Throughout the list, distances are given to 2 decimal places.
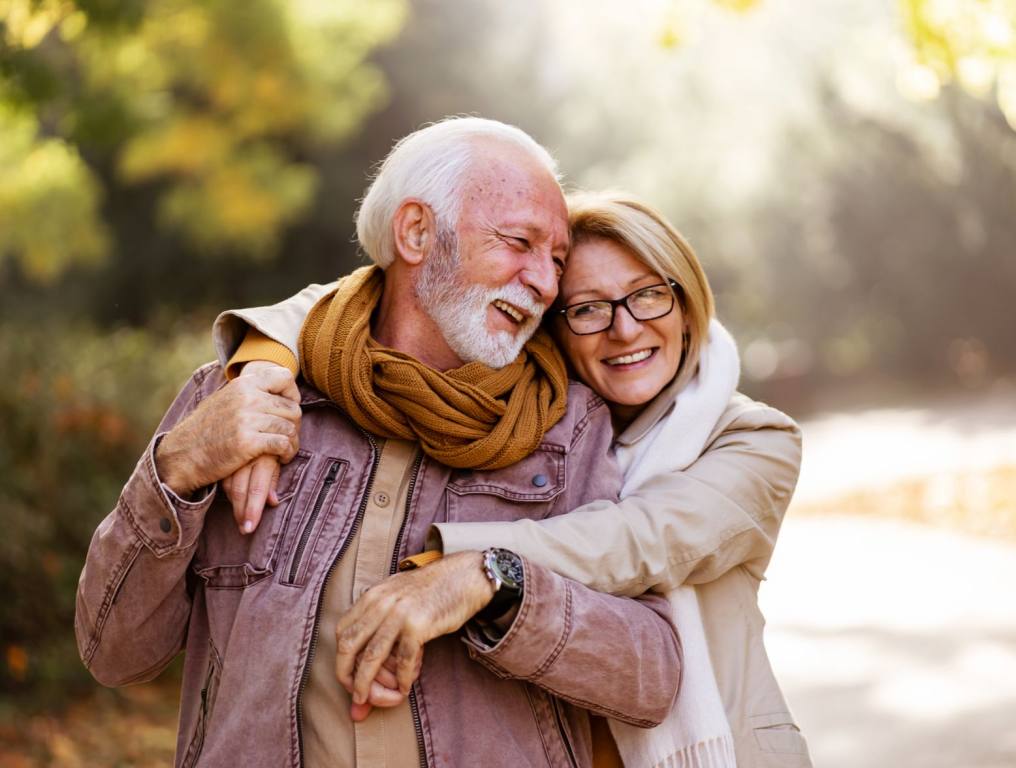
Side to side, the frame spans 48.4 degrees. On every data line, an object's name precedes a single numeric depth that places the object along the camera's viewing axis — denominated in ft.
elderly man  7.09
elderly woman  7.53
